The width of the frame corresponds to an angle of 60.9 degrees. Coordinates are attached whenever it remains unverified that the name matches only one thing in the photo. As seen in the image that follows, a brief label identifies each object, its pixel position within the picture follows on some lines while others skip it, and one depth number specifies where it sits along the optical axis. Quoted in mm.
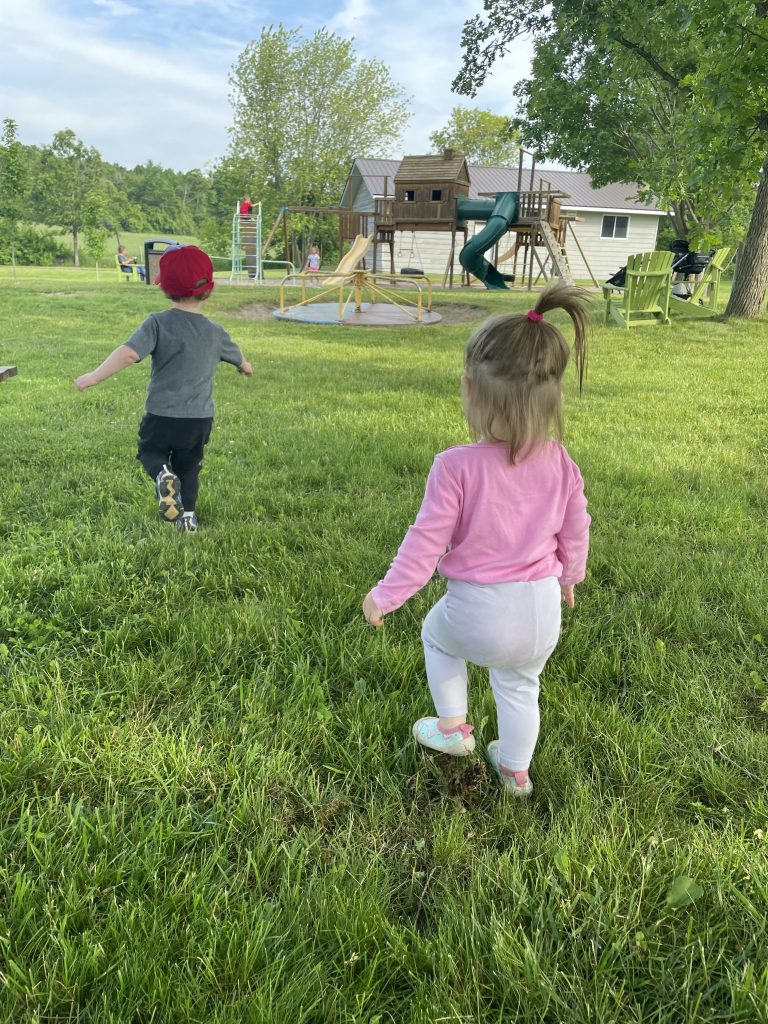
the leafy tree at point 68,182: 58688
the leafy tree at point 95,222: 41759
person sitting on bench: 36000
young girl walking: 1772
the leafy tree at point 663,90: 6293
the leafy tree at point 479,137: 60812
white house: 38375
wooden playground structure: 21875
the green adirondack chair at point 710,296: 14375
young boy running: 3742
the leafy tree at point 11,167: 32250
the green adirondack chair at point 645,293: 12492
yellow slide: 17031
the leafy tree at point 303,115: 42000
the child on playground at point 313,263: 31548
